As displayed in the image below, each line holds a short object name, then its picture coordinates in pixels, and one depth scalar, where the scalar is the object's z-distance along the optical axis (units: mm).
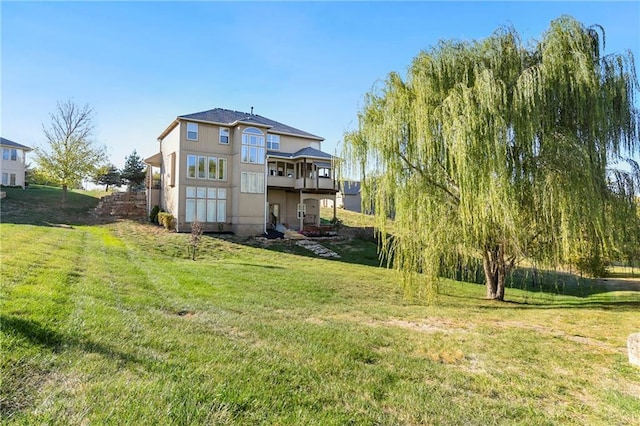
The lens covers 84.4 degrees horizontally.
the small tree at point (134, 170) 40719
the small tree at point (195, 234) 16031
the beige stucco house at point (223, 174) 22781
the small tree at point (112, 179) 42688
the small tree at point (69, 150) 27750
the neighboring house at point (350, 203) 42938
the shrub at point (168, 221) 22297
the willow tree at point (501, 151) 8648
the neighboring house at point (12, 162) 34625
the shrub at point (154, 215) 25414
